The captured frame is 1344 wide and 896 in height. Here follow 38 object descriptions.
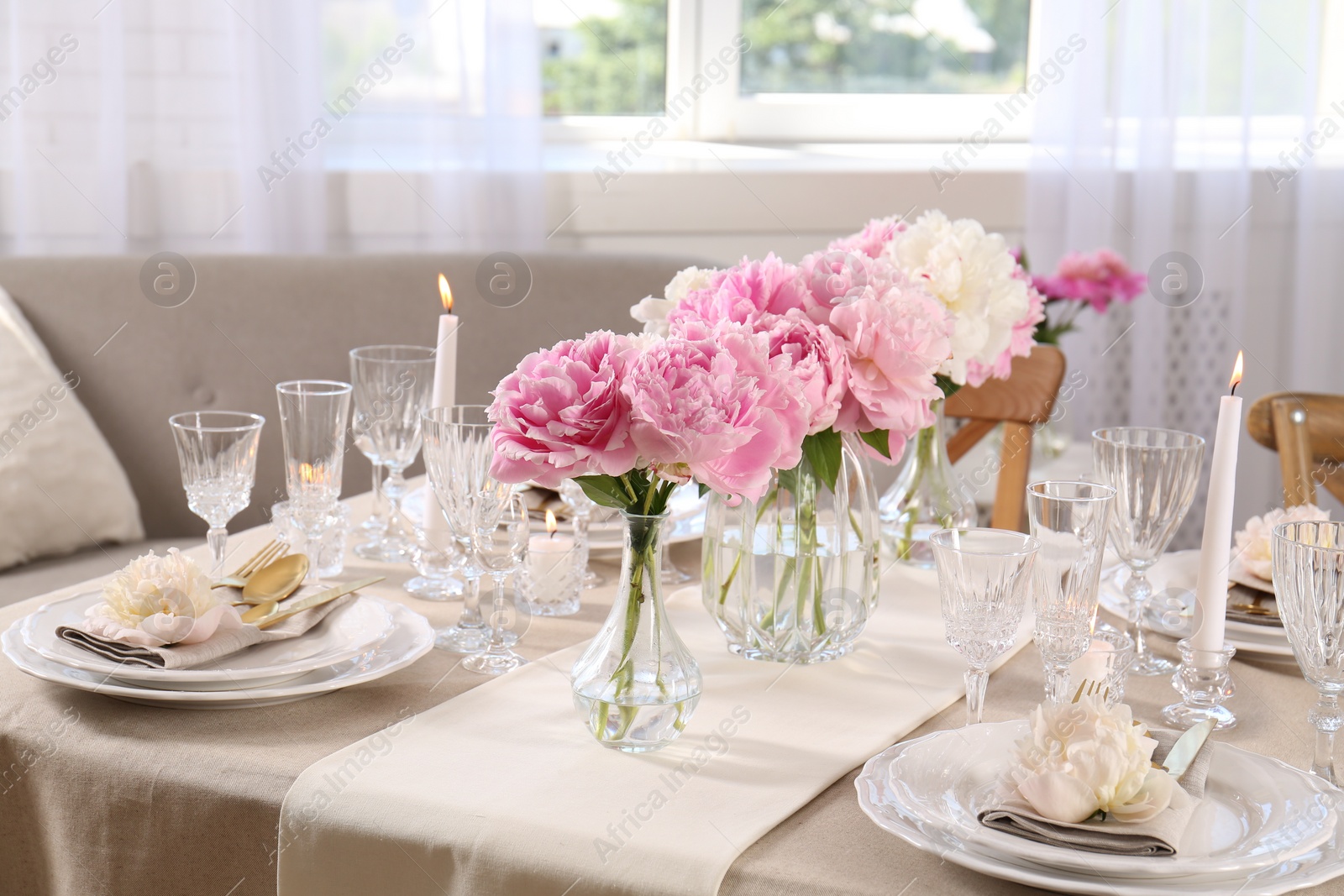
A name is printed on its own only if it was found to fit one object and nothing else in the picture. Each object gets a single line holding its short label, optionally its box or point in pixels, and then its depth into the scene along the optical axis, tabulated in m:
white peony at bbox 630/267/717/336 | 1.10
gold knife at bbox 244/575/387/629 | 1.08
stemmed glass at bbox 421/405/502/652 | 1.05
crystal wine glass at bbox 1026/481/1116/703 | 0.95
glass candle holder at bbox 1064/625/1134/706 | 1.00
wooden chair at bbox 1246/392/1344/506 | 1.67
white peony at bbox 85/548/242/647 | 1.01
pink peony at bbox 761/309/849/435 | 0.96
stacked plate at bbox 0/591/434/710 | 0.98
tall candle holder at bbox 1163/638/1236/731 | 1.03
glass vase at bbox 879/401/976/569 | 1.43
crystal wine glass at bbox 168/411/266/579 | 1.21
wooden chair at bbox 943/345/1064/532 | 1.89
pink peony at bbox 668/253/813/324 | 1.01
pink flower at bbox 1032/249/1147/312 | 2.56
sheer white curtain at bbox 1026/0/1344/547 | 3.20
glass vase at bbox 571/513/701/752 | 0.93
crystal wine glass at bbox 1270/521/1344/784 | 0.84
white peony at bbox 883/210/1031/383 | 1.21
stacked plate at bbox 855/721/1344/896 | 0.73
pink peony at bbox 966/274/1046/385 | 1.30
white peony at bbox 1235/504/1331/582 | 1.23
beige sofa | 2.29
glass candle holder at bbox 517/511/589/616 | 1.24
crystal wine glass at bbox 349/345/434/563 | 1.38
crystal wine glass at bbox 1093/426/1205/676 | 1.10
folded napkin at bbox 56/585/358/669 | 0.99
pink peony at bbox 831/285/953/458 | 0.99
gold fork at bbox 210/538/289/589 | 1.17
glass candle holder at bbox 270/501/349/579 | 1.32
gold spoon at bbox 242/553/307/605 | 1.14
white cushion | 2.05
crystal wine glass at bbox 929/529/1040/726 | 0.90
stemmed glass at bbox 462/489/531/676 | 1.08
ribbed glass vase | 1.10
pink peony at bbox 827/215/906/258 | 1.26
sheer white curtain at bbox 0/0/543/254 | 2.70
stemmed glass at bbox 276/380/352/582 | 1.27
